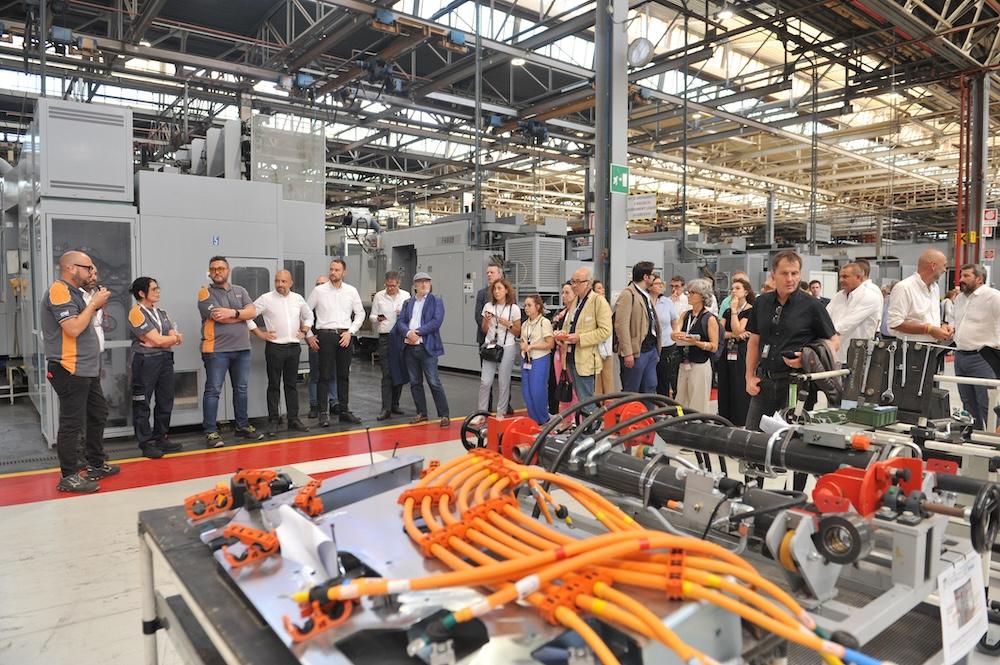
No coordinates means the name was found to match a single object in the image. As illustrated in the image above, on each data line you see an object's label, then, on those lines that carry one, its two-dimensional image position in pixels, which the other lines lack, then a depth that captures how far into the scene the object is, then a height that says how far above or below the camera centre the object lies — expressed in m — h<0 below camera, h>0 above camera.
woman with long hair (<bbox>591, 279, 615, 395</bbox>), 4.96 -0.53
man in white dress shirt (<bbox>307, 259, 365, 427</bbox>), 5.82 -0.19
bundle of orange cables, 0.86 -0.42
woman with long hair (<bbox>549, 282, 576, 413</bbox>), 5.53 -0.46
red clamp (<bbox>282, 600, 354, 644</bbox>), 0.92 -0.47
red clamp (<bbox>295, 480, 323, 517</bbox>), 1.39 -0.44
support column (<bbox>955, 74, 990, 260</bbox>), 9.24 +2.28
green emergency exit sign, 5.34 +1.06
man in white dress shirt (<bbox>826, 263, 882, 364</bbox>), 4.39 -0.03
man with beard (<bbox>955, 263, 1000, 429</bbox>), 4.38 -0.21
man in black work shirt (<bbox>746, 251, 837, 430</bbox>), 3.43 -0.15
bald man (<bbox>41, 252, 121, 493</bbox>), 3.65 -0.28
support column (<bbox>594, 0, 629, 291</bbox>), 5.34 +1.42
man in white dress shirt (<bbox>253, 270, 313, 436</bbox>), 5.34 -0.27
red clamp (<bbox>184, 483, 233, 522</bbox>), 1.51 -0.48
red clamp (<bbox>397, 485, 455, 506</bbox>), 1.34 -0.40
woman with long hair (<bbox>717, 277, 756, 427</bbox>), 5.11 -0.57
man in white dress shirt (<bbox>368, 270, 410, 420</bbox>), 6.23 -0.24
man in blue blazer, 5.84 -0.29
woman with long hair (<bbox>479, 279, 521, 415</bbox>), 5.62 -0.32
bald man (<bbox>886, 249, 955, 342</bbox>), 4.30 +0.02
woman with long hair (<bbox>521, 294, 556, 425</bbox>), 5.35 -0.46
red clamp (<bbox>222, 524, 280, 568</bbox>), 1.20 -0.47
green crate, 2.44 -0.44
